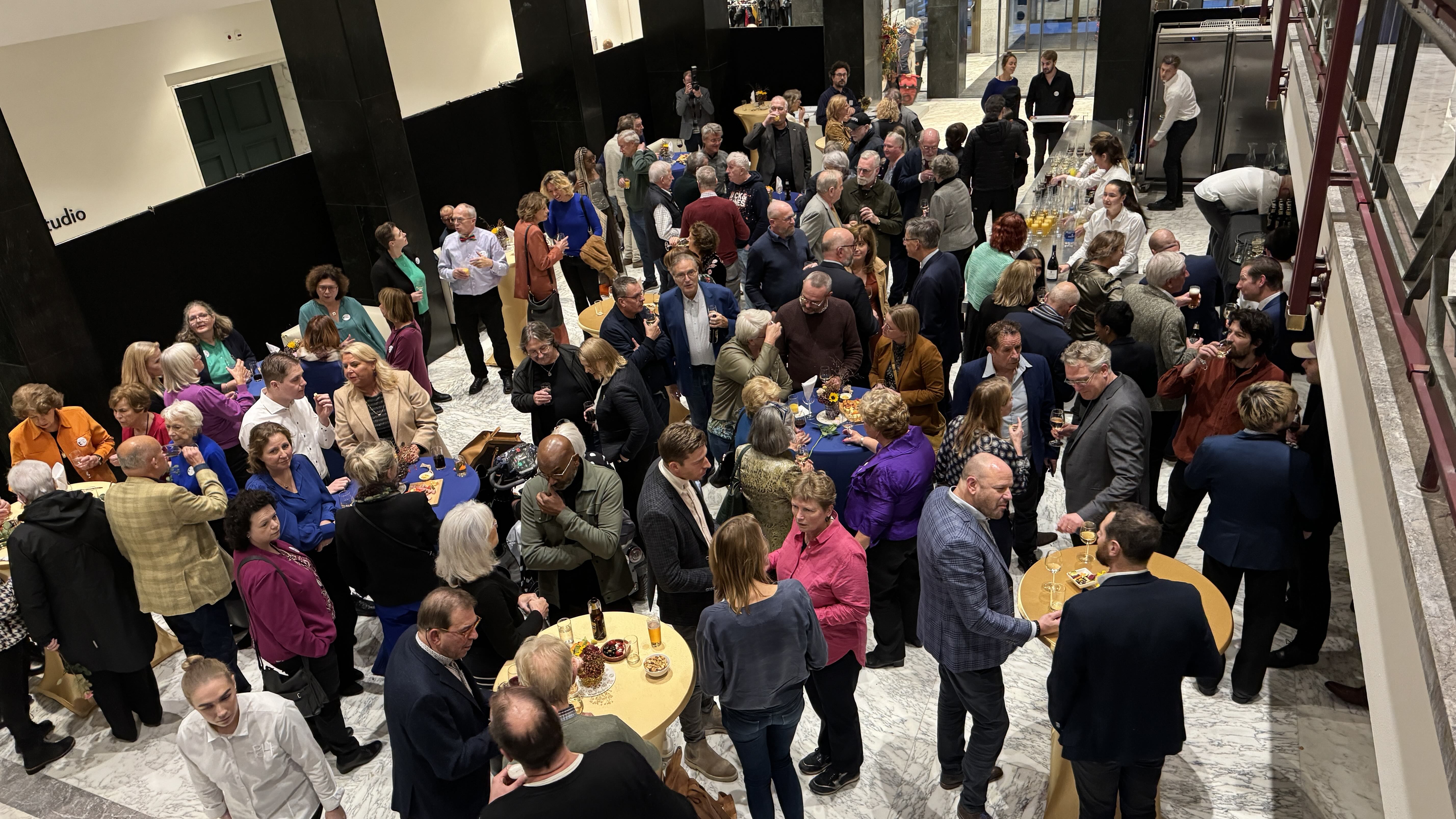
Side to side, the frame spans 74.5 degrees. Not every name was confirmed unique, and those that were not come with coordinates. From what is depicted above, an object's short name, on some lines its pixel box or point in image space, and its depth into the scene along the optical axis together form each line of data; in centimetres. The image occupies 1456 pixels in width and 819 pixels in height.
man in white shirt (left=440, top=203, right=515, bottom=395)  790
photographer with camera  1315
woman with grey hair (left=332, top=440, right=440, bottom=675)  426
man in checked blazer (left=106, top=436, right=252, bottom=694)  449
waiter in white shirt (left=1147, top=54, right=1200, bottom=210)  1049
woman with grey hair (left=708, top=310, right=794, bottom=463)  547
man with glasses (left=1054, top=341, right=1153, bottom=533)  453
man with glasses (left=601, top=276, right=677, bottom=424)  597
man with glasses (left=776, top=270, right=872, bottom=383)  584
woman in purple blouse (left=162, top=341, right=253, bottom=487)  571
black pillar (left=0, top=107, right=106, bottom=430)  615
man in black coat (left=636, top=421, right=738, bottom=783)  402
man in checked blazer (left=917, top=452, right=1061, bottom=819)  356
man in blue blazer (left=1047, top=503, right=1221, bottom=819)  319
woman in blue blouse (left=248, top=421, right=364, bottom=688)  457
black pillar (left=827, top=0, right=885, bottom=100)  1423
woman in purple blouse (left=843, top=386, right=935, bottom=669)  439
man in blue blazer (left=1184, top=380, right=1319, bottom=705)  413
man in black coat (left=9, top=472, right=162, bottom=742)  445
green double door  1155
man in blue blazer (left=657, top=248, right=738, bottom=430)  605
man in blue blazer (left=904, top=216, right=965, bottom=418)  626
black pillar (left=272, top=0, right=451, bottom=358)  820
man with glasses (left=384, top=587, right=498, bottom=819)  325
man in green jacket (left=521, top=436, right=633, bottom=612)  417
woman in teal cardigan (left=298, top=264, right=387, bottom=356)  668
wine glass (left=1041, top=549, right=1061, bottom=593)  419
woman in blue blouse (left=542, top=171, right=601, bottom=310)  841
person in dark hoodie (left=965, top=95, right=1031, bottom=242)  892
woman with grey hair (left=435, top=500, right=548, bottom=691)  374
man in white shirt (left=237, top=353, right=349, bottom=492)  521
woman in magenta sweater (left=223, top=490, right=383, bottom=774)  401
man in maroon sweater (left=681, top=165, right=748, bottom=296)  790
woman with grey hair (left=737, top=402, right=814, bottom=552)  439
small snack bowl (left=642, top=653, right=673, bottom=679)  391
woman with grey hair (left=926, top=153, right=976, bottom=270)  772
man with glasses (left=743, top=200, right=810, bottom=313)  688
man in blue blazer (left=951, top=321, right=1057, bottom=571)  487
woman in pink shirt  372
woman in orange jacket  549
